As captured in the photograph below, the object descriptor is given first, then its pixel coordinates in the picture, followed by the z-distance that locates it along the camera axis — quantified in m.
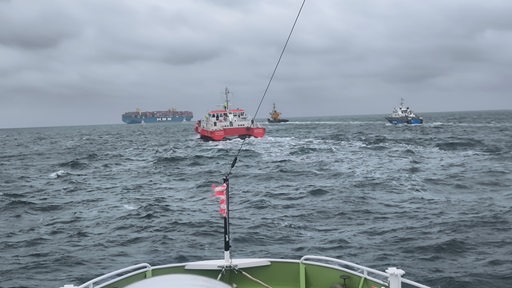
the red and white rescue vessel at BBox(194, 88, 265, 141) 64.25
